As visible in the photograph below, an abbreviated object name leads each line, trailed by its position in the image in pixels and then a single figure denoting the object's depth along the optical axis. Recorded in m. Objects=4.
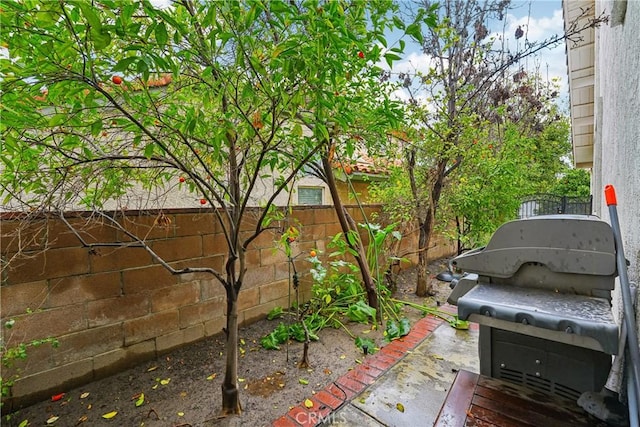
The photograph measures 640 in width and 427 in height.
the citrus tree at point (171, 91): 1.30
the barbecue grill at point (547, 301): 1.38
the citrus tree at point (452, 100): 4.35
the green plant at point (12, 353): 1.99
